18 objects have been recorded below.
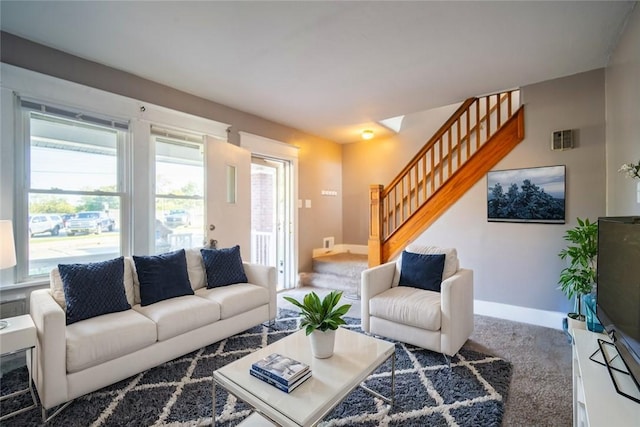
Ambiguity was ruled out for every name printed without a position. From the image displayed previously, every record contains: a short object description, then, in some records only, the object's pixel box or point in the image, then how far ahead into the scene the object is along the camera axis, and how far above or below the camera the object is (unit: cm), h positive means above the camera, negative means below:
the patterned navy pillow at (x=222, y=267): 295 -54
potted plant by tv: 245 -46
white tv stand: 102 -70
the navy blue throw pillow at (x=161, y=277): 249 -54
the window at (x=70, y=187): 240 +24
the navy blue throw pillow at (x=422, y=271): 276 -55
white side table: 171 -72
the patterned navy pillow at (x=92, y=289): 209 -55
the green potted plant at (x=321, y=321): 166 -60
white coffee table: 128 -83
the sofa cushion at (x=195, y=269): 291 -54
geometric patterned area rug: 171 -117
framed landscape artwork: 309 +19
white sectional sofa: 175 -83
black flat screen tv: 117 -32
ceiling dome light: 489 +132
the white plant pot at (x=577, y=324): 239 -90
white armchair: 231 -78
